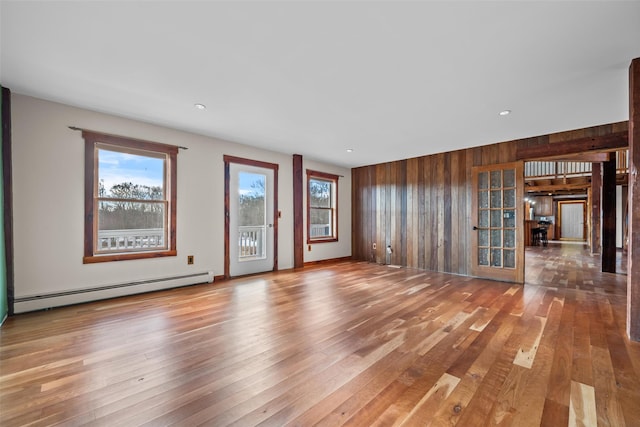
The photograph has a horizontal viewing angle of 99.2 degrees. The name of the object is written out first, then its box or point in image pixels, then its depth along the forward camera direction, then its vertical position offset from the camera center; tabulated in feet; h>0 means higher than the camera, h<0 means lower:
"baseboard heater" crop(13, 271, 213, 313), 9.94 -3.28
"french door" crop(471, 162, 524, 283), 14.94 -0.47
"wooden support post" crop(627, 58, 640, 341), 7.70 -0.02
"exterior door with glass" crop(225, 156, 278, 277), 15.84 -0.12
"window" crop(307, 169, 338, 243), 20.83 +0.58
